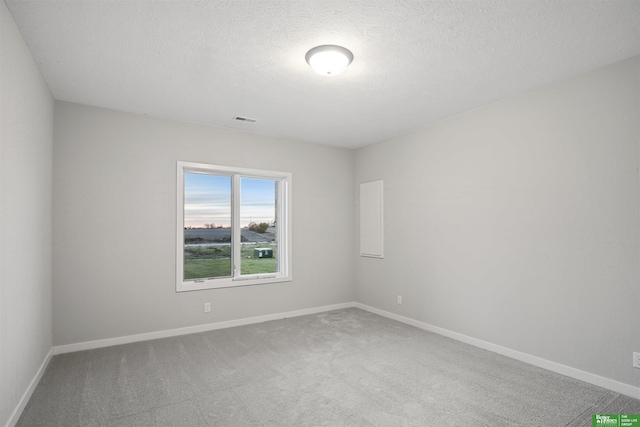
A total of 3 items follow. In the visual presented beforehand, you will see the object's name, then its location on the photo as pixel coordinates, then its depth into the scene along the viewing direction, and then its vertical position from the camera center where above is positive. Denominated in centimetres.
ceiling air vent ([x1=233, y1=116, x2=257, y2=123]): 417 +131
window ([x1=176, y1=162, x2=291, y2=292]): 440 -2
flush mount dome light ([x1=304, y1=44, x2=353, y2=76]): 252 +125
